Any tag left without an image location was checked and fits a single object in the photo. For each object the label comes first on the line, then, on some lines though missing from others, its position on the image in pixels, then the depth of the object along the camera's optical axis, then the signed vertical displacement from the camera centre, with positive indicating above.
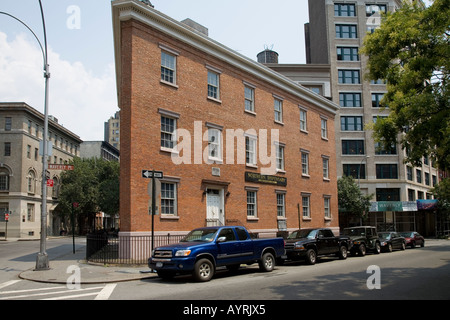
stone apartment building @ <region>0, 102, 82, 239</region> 49.53 +4.43
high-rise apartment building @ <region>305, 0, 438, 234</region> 53.44 +11.08
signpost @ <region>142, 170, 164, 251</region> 14.35 +1.03
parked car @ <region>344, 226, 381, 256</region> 22.08 -2.26
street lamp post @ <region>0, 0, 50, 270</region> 15.59 +1.08
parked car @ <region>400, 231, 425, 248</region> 30.13 -3.03
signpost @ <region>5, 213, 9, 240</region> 45.50 -1.72
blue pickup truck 12.24 -1.66
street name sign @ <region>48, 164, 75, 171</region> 16.14 +1.55
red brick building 19.70 +4.05
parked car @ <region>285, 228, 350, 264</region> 17.36 -2.01
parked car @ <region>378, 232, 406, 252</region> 25.61 -2.75
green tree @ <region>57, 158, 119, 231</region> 56.47 +2.76
